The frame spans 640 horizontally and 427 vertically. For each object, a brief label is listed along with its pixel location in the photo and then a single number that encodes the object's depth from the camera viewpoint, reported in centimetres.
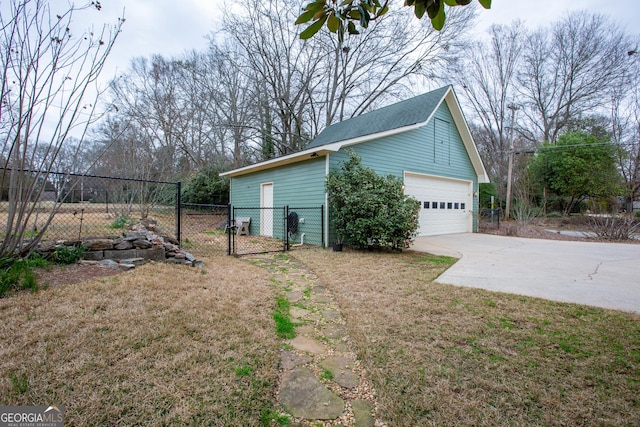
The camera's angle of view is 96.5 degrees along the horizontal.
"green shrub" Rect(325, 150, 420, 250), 659
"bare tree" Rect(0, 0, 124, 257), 315
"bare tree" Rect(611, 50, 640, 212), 1417
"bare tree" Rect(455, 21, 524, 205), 1977
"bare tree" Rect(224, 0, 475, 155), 1509
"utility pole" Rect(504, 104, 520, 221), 1559
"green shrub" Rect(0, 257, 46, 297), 288
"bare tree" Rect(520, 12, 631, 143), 1666
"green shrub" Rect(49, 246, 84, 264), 391
